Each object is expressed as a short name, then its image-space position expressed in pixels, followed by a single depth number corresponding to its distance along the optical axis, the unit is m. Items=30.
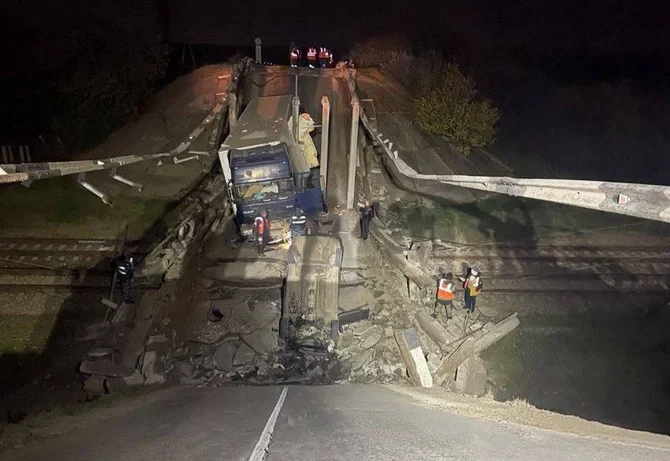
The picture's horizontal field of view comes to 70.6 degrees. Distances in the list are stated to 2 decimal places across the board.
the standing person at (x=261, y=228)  12.34
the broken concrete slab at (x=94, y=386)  9.12
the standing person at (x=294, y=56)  26.83
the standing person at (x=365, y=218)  13.50
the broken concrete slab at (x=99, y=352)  9.99
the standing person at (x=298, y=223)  13.06
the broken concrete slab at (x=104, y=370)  9.25
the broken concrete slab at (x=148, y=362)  9.40
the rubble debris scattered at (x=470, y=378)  8.87
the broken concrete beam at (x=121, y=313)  10.98
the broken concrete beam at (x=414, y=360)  8.55
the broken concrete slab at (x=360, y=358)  9.29
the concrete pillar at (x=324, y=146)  15.52
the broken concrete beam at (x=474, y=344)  9.03
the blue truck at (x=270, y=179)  12.57
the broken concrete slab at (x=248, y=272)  12.00
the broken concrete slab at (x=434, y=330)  10.04
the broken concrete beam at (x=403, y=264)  11.65
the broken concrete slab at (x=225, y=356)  9.39
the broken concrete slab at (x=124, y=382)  9.09
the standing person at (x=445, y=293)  10.66
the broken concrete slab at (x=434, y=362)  9.27
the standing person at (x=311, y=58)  27.27
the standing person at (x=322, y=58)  27.28
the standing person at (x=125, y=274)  10.98
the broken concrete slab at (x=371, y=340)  9.80
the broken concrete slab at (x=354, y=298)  11.07
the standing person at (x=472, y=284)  10.52
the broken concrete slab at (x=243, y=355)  9.45
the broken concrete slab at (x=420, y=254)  12.06
